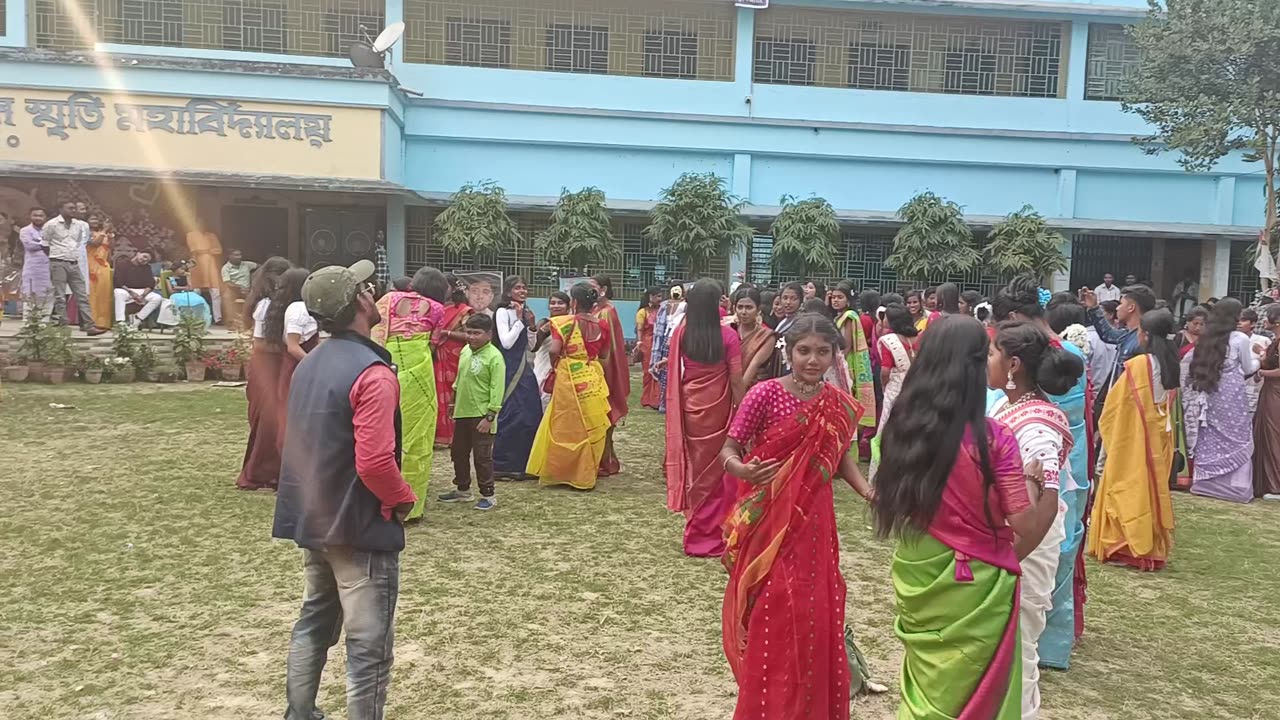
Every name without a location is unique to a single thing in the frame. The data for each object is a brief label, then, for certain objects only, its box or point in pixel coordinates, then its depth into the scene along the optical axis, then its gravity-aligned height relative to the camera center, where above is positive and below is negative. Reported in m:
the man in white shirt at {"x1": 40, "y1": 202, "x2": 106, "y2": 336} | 12.67 -0.06
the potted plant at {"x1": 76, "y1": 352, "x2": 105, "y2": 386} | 11.94 -1.43
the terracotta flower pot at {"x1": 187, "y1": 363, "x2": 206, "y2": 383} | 12.48 -1.50
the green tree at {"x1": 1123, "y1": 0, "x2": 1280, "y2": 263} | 14.66 +3.47
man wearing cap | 3.02 -0.74
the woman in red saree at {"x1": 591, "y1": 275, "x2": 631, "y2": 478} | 7.68 -0.78
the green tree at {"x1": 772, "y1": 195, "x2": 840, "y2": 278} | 16.38 +0.72
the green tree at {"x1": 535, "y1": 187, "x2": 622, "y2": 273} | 16.22 +0.63
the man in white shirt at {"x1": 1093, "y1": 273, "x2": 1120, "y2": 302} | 17.75 -0.03
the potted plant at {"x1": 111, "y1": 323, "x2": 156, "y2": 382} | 12.17 -1.21
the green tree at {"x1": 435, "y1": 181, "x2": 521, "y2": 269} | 15.97 +0.71
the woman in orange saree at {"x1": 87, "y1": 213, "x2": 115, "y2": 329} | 14.23 -0.42
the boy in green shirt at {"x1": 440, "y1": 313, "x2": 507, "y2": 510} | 6.55 -0.89
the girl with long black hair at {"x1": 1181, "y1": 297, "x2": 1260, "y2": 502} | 7.89 -0.96
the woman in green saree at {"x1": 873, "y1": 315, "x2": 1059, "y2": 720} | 2.64 -0.66
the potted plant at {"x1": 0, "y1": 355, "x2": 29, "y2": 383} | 11.64 -1.47
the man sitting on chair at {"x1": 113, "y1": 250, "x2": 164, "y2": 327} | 14.62 -0.44
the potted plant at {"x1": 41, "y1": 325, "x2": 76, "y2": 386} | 11.70 -1.24
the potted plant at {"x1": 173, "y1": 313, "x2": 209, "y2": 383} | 12.41 -1.19
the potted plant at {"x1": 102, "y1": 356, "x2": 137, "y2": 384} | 12.05 -1.46
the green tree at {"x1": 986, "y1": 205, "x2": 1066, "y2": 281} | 16.55 +0.66
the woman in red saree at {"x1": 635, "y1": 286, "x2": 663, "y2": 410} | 12.21 -0.82
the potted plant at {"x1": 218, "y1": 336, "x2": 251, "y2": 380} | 12.67 -1.35
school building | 17.34 +2.96
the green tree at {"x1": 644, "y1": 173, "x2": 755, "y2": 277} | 16.31 +0.89
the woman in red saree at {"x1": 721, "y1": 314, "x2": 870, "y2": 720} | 3.20 -0.91
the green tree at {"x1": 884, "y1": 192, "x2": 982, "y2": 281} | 16.75 +0.71
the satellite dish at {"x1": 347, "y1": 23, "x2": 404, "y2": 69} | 16.41 +3.65
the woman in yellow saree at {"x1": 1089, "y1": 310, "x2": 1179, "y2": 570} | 5.64 -1.15
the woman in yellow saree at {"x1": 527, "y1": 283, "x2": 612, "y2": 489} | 7.43 -1.04
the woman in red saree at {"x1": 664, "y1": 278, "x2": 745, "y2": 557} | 5.68 -0.85
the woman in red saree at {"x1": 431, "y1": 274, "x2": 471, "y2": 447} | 6.89 -0.67
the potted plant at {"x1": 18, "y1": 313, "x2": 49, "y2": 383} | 11.63 -1.17
